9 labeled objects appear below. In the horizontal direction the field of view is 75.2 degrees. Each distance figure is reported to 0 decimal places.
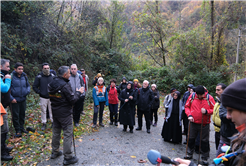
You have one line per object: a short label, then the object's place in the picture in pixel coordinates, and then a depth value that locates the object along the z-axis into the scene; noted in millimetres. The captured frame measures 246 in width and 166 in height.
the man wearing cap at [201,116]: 4703
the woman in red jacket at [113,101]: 7375
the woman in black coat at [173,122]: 6023
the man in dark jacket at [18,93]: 5092
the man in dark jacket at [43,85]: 5742
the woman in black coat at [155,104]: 7836
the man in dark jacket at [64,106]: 3951
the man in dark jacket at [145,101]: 6863
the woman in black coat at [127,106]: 6723
